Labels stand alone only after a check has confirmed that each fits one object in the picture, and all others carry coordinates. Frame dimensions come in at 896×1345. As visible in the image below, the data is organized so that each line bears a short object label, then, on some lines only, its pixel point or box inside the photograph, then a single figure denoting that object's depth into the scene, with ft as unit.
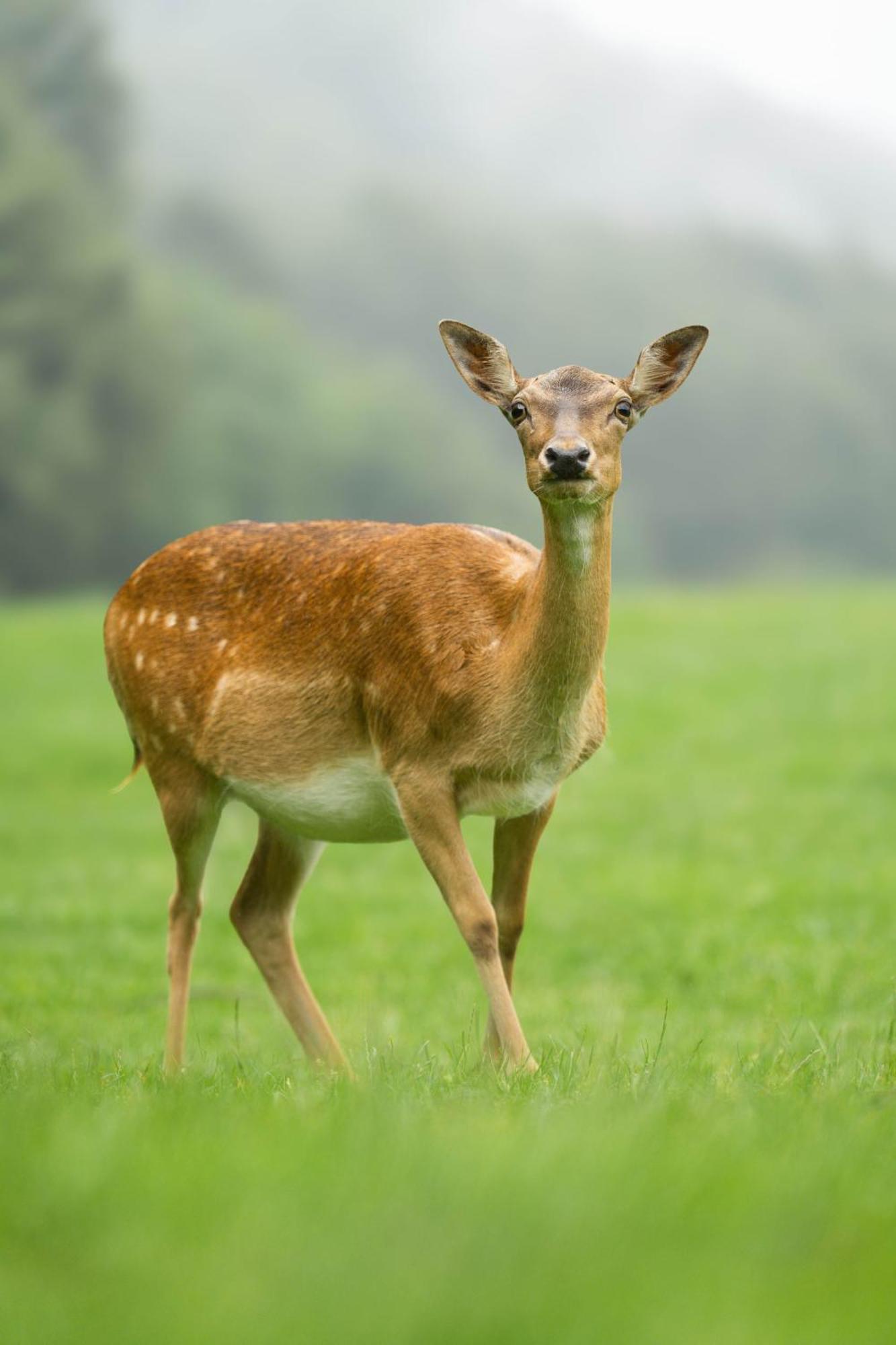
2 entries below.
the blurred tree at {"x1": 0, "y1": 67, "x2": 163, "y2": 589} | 221.25
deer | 31.55
